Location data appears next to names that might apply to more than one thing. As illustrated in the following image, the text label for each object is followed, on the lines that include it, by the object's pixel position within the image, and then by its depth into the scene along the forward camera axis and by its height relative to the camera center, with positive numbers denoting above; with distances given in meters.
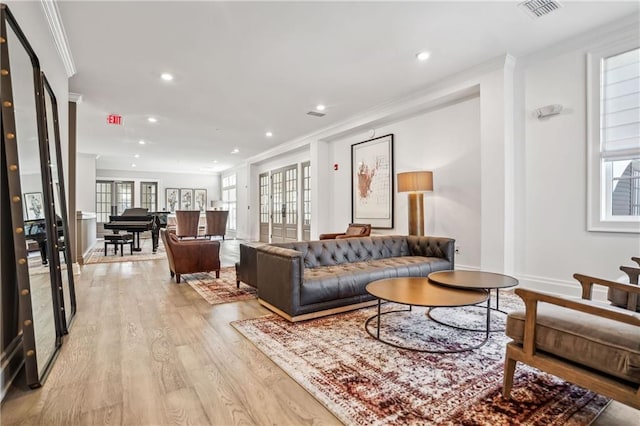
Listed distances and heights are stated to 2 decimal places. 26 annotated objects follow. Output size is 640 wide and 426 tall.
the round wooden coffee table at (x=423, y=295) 2.34 -0.67
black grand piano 7.56 -0.33
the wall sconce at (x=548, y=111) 3.70 +1.11
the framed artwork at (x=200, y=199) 14.15 +0.43
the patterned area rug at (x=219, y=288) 3.82 -1.05
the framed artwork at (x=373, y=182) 5.99 +0.50
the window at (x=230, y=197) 13.20 +0.50
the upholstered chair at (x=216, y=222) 10.00 -0.42
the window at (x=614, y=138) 3.26 +0.70
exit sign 6.21 +1.76
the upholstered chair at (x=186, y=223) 8.11 -0.35
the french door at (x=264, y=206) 10.63 +0.08
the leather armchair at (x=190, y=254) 4.56 -0.65
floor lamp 4.71 +0.25
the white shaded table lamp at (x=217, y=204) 14.26 +0.21
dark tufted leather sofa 2.95 -0.65
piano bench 7.42 -0.68
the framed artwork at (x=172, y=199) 13.51 +0.42
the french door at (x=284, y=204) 9.07 +0.12
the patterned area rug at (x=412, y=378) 1.63 -1.03
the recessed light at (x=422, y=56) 3.81 +1.80
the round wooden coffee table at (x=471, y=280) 2.63 -0.63
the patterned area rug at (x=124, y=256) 6.70 -1.04
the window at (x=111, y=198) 12.44 +0.44
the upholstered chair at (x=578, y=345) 1.40 -0.65
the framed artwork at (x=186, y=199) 13.84 +0.42
